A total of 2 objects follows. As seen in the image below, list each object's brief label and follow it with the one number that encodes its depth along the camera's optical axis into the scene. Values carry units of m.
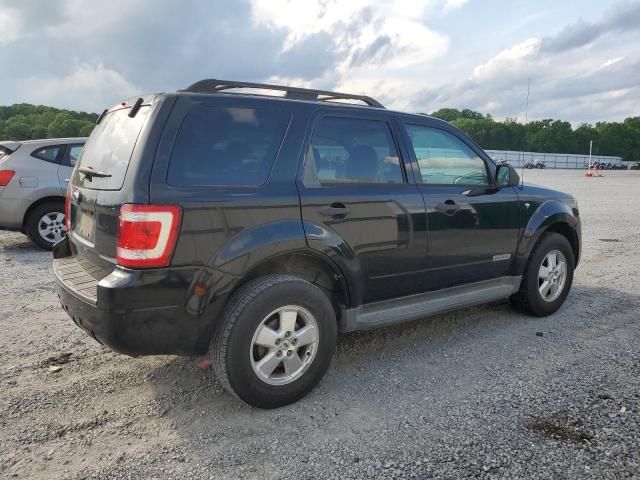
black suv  2.72
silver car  7.52
